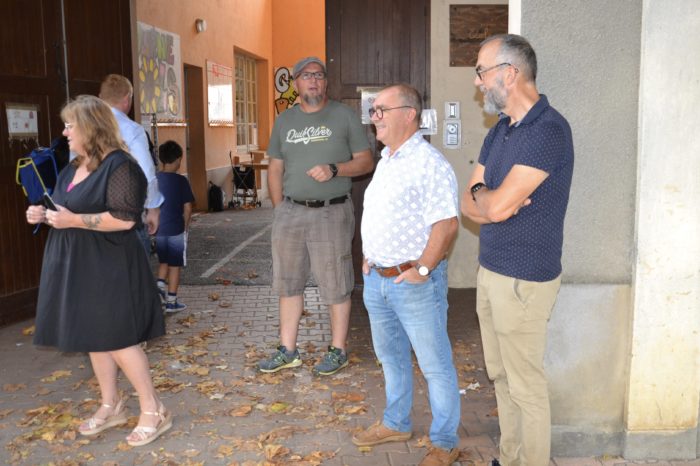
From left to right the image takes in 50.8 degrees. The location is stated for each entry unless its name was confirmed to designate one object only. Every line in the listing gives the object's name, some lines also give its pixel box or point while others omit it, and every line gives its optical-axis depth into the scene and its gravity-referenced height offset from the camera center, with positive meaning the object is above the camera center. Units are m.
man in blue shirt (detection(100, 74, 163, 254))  5.25 +0.04
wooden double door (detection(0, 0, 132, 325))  6.62 +0.58
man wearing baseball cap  5.14 -0.44
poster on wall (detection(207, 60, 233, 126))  16.09 +1.08
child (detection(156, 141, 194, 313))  6.94 -0.70
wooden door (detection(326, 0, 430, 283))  7.54 +0.96
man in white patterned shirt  3.57 -0.51
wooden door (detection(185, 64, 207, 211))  15.44 +0.22
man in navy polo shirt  3.10 -0.33
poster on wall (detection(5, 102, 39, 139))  6.66 +0.21
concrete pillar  3.61 -0.53
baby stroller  17.09 -1.07
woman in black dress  3.97 -0.56
